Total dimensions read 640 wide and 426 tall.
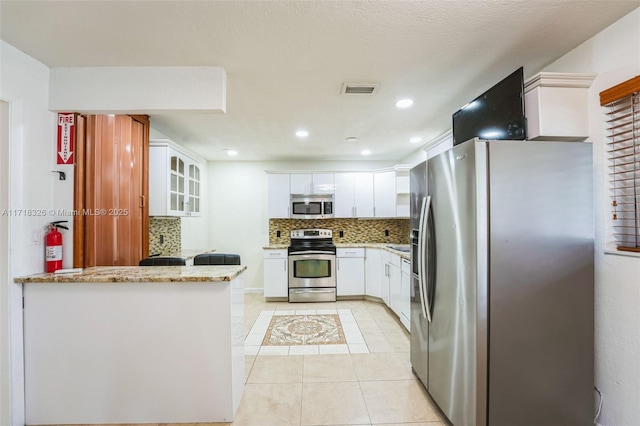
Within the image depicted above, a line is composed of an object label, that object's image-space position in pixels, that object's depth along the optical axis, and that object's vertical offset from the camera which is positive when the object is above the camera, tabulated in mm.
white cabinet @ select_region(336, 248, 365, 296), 4676 -963
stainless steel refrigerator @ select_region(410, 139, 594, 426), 1580 -391
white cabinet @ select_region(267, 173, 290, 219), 4891 +350
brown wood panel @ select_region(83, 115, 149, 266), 2212 +231
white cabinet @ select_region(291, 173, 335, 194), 4891 +553
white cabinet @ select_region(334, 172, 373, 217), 4918 +362
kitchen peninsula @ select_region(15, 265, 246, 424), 1870 -859
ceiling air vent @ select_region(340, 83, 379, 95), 2275 +1035
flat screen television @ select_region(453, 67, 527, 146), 1786 +704
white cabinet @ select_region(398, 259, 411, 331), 3242 -944
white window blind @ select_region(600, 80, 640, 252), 1516 +262
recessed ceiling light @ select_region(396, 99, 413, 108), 2604 +1039
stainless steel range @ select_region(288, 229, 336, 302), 4605 -958
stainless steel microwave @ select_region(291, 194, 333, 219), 4863 +159
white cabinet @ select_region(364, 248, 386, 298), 4488 -926
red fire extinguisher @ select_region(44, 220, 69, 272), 1991 -225
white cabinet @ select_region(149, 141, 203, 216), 3232 +423
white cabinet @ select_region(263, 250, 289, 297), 4613 -929
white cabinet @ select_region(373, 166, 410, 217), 4691 +382
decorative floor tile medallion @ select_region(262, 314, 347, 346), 3113 -1370
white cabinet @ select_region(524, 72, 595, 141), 1735 +649
